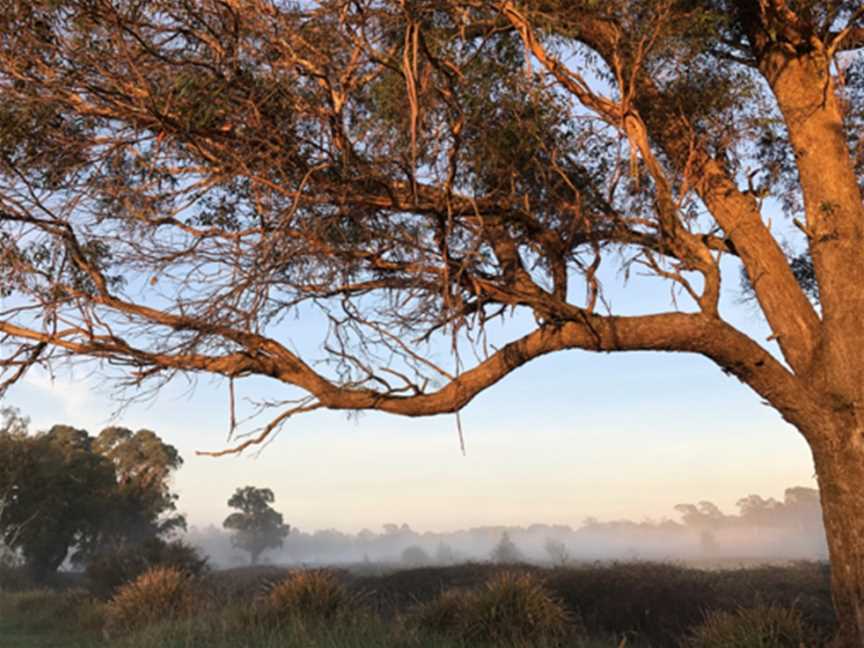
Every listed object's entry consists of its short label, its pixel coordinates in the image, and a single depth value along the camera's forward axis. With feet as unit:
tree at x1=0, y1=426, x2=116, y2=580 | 113.50
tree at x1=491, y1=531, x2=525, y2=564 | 222.26
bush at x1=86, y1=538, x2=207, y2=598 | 71.97
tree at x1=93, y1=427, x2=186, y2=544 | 146.82
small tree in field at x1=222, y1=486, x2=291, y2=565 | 277.44
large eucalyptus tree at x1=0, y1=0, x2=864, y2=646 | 22.88
